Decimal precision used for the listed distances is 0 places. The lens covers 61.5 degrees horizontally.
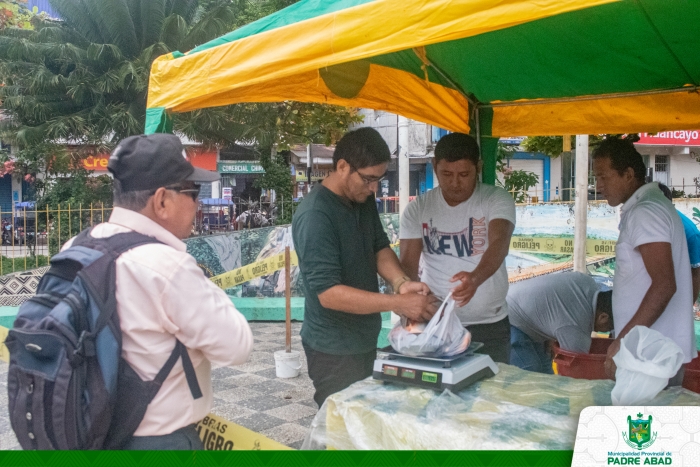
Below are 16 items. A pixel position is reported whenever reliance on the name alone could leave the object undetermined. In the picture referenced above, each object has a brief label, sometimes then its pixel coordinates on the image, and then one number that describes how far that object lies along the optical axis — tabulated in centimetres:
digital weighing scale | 200
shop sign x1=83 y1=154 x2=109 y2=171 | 2165
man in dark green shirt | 226
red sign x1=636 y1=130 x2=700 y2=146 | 1833
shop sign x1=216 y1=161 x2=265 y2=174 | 2550
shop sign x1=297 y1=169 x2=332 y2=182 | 2494
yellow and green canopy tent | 207
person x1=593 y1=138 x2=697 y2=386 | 239
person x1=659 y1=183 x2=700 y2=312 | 309
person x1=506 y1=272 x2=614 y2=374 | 337
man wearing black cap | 150
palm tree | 1444
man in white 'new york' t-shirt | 279
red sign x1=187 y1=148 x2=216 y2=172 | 2198
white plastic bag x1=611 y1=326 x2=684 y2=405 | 183
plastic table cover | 171
